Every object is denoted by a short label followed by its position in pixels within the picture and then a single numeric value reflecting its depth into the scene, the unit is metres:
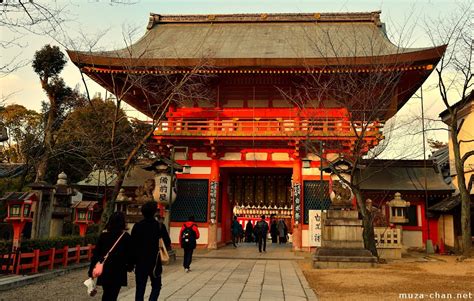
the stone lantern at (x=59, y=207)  13.49
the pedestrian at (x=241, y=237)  27.79
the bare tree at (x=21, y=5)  6.34
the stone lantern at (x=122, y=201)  17.27
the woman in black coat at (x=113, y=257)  4.81
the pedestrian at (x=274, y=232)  26.86
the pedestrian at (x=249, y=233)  26.70
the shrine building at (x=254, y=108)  16.69
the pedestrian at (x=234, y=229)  20.64
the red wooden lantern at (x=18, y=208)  10.00
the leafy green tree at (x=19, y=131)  20.72
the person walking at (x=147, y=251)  5.36
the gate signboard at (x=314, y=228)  17.20
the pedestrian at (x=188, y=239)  10.39
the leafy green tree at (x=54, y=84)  27.47
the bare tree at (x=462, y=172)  14.32
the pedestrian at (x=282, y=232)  26.61
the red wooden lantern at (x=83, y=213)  13.17
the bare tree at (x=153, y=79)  16.27
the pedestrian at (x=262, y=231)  17.16
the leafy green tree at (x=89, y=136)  19.29
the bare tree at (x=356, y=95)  14.45
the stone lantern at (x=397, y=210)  17.03
